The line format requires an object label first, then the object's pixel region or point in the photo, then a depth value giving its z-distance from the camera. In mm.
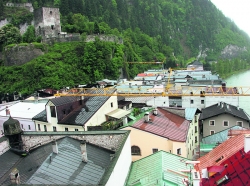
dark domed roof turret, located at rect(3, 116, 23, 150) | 14758
